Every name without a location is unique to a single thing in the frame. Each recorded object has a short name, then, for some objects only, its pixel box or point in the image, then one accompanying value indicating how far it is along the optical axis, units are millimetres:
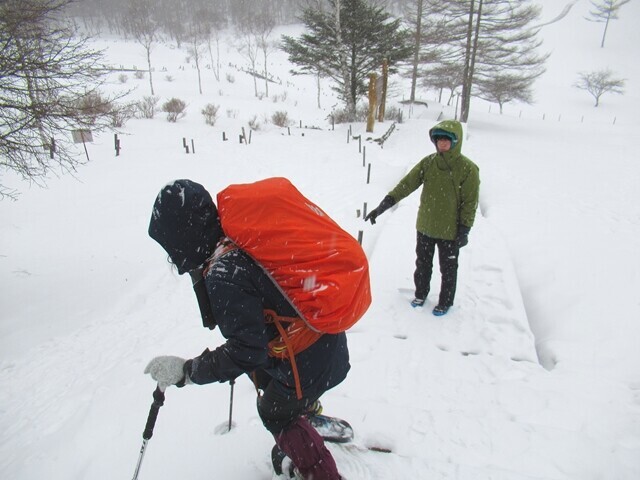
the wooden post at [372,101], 15133
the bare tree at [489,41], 19688
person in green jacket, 3092
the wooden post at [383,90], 16328
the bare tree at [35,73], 3713
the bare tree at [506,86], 21328
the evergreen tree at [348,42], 17234
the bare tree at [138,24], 27547
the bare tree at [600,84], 32219
